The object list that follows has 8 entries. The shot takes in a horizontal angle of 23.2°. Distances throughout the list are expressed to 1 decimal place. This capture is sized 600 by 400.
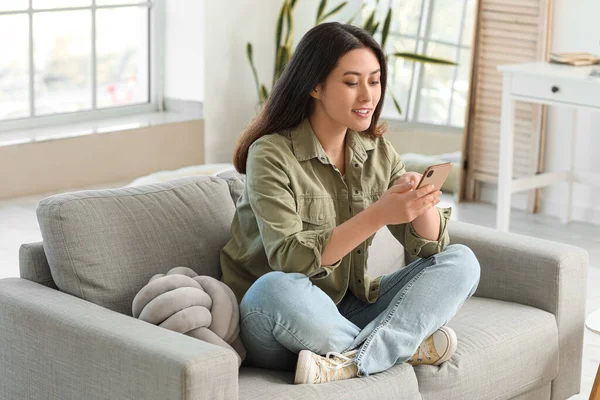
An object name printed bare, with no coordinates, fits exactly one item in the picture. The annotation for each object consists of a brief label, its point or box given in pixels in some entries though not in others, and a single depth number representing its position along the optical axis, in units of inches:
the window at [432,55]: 321.5
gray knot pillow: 118.3
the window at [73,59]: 298.8
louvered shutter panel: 289.2
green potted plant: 314.7
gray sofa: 108.9
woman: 121.6
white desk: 240.8
